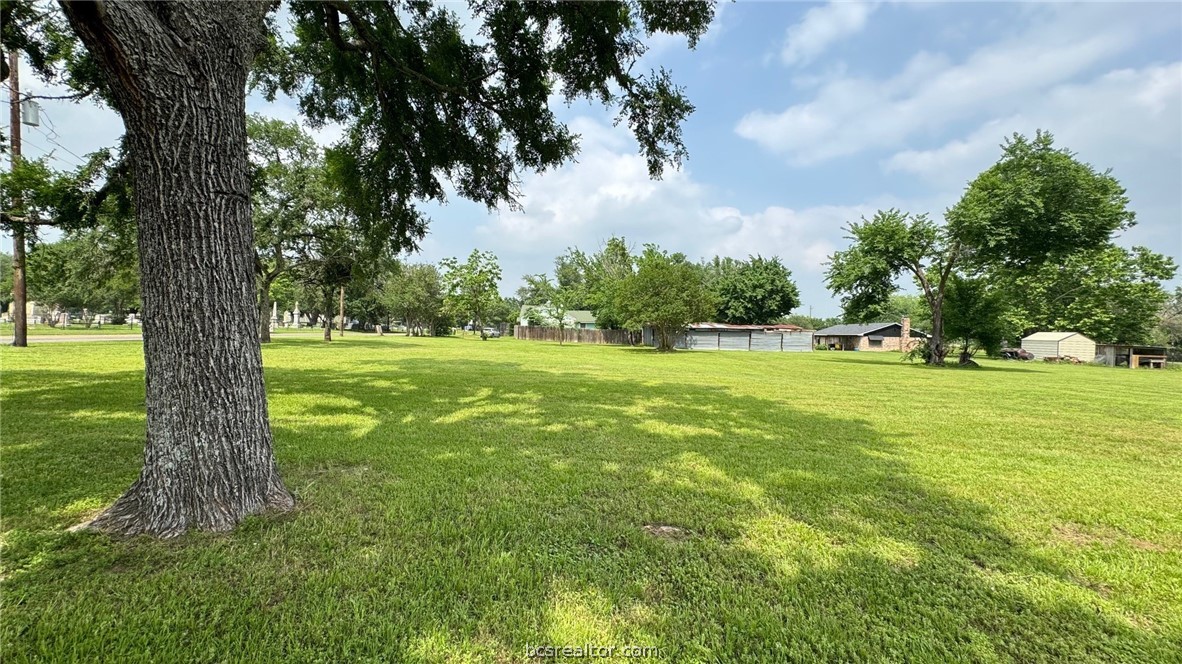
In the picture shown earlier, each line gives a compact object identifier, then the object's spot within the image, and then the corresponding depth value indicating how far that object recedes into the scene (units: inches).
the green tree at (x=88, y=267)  377.1
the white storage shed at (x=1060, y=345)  1363.2
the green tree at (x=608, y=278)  1665.8
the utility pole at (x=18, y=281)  388.5
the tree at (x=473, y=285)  1765.5
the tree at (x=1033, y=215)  734.5
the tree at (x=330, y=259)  868.6
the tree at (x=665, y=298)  1193.4
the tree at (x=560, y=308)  1942.7
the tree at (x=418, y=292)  1945.1
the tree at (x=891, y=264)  813.2
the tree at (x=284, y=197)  831.1
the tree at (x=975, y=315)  825.5
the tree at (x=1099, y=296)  1160.2
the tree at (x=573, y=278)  2084.2
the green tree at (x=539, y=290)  2128.4
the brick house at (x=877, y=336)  2044.8
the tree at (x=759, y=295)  1744.6
